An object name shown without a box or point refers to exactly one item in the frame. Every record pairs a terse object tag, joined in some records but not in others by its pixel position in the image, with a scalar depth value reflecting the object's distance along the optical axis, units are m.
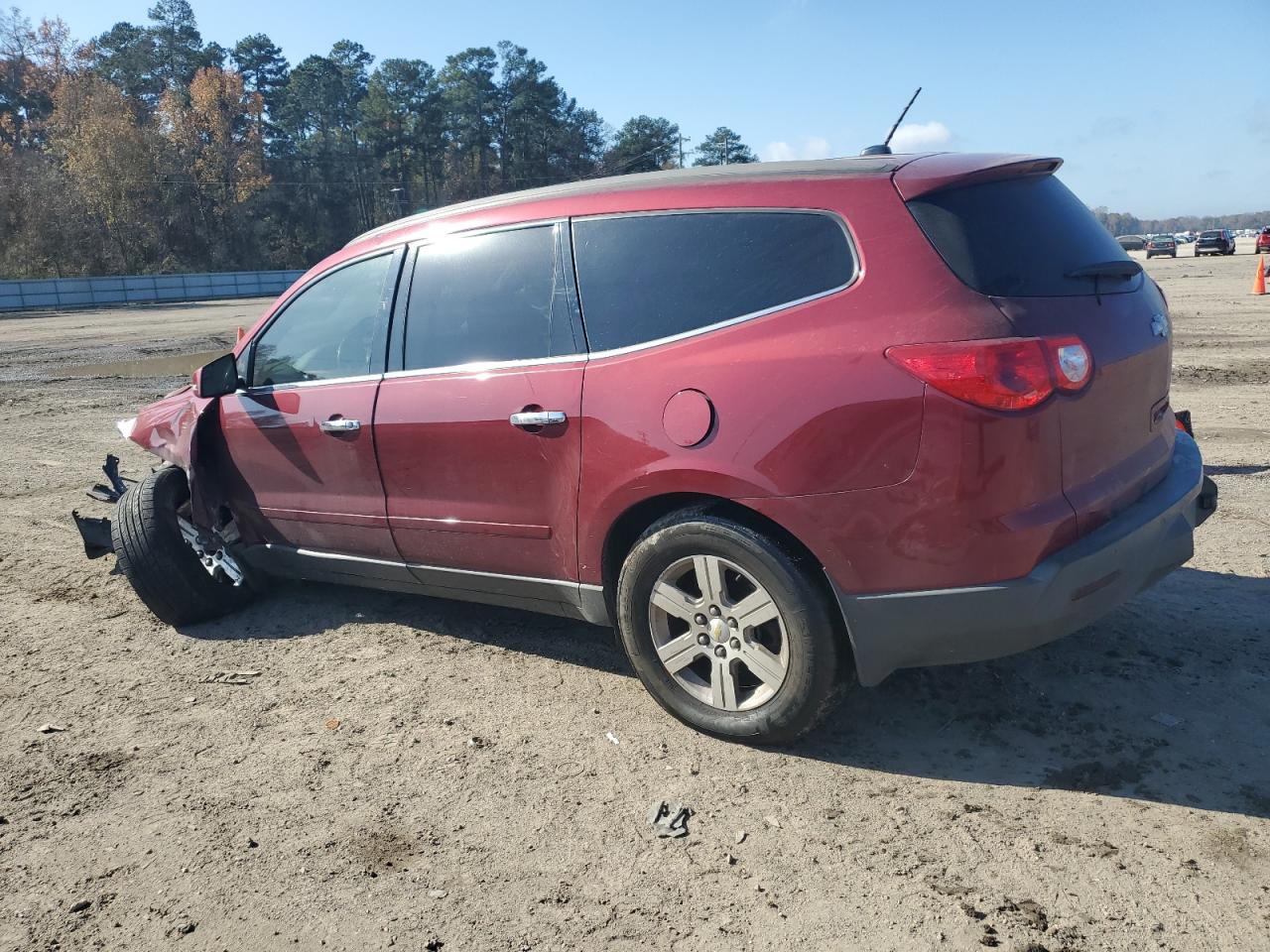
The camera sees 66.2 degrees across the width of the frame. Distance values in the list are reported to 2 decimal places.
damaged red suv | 2.82
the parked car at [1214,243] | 52.31
